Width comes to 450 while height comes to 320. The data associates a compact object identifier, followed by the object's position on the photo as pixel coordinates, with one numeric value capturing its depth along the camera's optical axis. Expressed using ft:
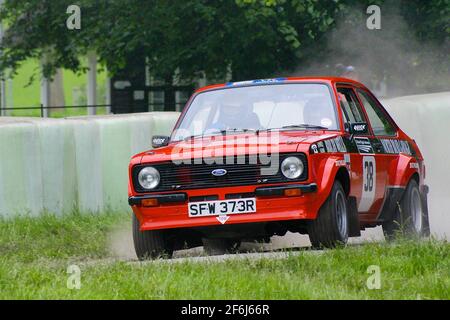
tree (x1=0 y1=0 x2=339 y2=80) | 81.00
